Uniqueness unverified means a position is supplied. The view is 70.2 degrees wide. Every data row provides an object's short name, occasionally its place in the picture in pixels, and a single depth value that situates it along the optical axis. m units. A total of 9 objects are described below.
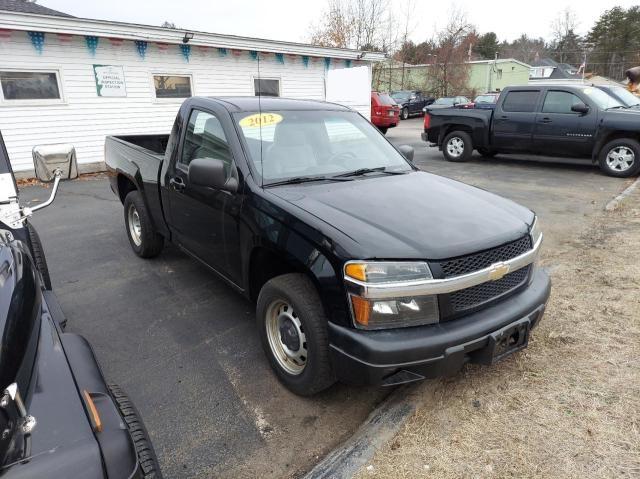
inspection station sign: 10.76
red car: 18.33
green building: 37.17
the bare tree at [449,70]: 36.50
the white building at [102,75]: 9.63
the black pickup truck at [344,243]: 2.37
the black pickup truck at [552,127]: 9.47
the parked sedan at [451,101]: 25.85
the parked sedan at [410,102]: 28.48
